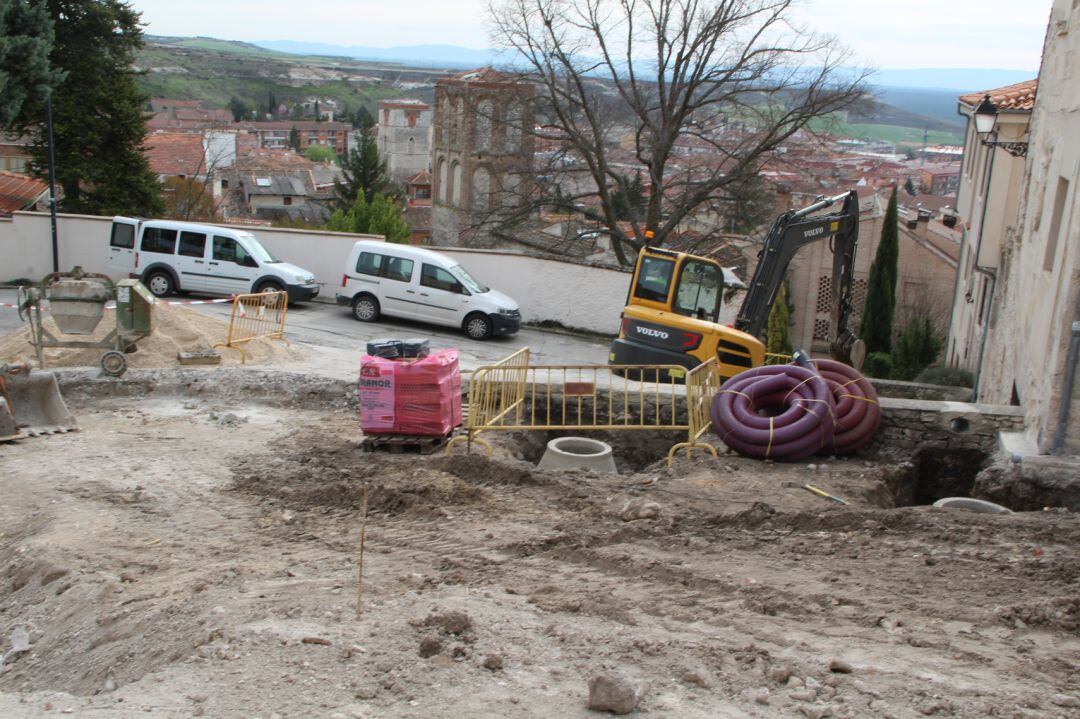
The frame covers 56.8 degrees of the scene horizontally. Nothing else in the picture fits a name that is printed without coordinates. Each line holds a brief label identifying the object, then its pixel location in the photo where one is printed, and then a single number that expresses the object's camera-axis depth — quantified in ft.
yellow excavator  48.03
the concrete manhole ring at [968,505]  31.60
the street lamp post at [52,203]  74.43
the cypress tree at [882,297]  102.27
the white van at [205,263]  73.87
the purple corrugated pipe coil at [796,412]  36.35
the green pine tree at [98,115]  91.40
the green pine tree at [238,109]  495.41
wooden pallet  37.09
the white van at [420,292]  72.33
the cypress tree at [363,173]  191.62
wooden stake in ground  21.70
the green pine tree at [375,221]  118.11
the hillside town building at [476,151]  107.55
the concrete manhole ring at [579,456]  37.09
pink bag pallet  36.55
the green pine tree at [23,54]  63.36
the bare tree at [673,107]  96.73
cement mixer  46.44
